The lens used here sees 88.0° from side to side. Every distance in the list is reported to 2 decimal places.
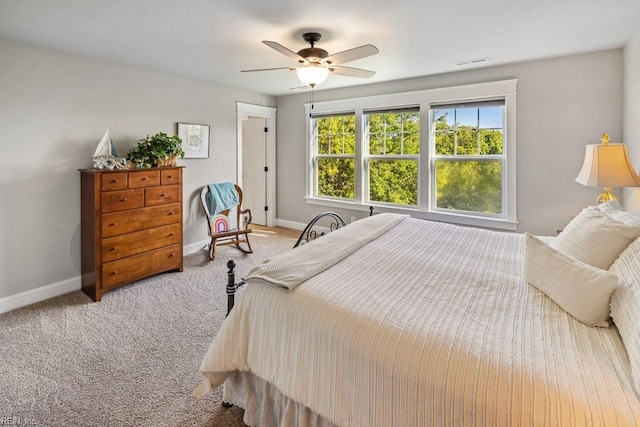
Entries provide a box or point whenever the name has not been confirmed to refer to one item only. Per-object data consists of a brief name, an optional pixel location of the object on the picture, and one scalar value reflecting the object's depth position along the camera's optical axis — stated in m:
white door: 6.23
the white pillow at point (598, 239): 1.47
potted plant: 3.68
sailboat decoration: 3.35
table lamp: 2.55
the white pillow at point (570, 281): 1.22
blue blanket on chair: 4.70
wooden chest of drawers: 3.20
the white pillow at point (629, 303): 0.95
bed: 0.94
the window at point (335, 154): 5.36
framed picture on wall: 4.51
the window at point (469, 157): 4.07
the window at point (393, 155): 4.70
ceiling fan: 2.54
